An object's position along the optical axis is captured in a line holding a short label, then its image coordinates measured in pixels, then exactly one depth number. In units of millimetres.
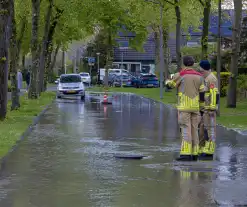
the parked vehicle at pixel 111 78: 71912
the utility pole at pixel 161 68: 42181
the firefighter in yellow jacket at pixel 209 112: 12828
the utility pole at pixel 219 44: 23600
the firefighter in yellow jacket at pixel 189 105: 12266
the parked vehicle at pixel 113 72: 74688
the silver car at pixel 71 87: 43031
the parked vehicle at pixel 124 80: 71188
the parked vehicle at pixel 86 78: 76425
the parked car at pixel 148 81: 66375
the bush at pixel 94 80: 79750
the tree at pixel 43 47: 38275
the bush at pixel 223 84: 38000
